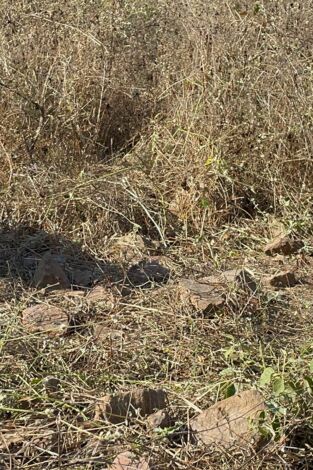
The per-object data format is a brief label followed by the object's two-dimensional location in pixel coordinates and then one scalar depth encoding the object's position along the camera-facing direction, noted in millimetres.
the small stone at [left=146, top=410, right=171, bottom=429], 2789
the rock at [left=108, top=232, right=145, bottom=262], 4363
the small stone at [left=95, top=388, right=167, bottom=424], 2844
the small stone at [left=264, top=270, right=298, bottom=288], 4090
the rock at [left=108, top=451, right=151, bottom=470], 2594
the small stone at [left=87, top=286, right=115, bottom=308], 3801
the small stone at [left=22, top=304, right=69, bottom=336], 3523
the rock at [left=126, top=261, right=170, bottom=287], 4082
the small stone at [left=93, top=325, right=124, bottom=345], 3471
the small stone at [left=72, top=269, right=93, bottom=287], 4074
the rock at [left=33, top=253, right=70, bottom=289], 3936
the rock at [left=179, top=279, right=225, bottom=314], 3656
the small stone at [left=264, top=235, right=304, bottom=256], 4469
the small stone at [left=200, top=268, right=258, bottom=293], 3789
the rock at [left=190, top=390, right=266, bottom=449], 2697
